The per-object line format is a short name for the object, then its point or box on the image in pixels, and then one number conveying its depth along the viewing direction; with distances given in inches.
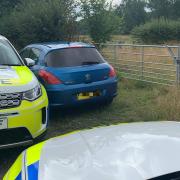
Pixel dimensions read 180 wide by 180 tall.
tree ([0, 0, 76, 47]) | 347.1
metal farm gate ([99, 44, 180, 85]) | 243.2
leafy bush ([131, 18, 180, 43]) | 1012.9
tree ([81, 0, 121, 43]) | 370.8
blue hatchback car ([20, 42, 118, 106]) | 162.9
